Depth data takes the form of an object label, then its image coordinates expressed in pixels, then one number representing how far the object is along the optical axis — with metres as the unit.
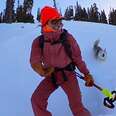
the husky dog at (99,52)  3.94
